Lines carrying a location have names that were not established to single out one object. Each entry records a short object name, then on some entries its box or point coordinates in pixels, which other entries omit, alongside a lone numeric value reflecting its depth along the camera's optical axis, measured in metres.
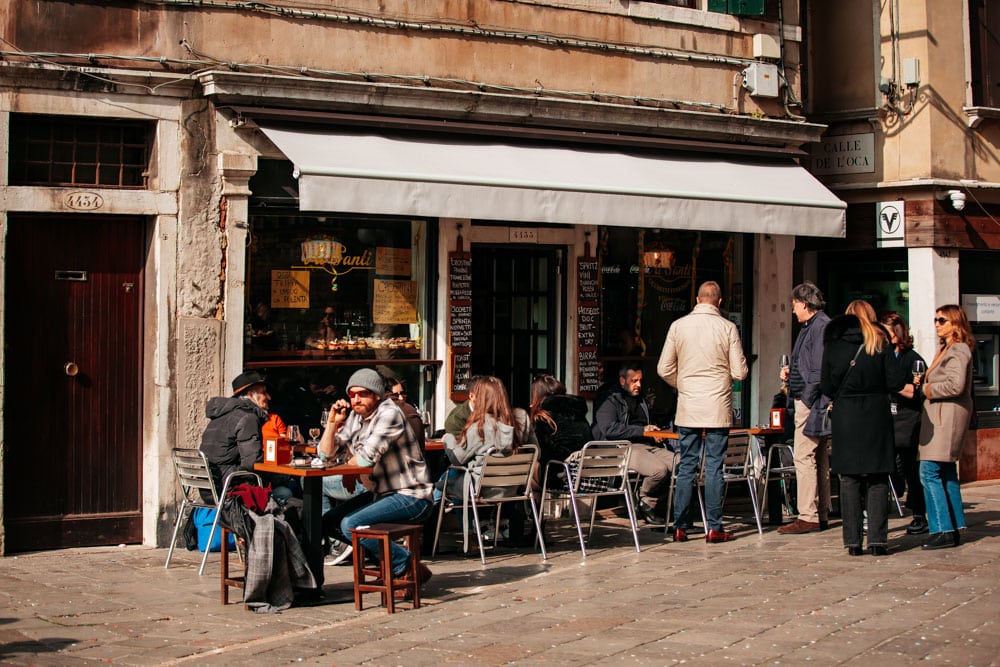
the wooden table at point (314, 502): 7.77
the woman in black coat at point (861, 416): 9.19
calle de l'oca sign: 14.52
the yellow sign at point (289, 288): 10.79
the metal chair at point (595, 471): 9.74
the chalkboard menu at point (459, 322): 11.54
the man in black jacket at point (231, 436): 9.20
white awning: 10.05
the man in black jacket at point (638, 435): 10.82
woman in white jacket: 9.31
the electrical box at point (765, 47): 13.21
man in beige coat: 10.13
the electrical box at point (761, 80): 13.10
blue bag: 9.76
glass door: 12.23
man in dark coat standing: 10.21
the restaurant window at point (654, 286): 12.77
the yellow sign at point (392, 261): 11.37
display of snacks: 10.99
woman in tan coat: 9.63
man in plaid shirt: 7.91
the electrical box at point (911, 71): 14.12
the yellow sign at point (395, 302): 11.36
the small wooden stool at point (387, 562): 7.54
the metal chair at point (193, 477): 8.98
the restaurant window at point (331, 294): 10.70
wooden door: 9.75
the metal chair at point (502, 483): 9.16
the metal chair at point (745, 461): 10.52
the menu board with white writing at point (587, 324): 12.36
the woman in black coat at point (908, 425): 10.34
